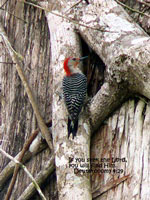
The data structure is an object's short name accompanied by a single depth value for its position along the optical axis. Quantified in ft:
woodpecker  25.84
